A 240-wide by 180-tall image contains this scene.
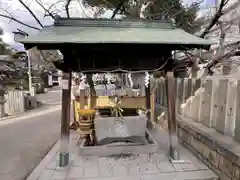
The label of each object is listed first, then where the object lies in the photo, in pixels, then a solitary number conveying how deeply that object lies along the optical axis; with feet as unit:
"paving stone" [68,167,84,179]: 9.94
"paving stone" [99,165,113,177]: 10.11
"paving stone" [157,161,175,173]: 10.42
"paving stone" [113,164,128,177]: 10.14
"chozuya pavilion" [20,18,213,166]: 10.02
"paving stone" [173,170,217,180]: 9.67
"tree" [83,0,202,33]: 20.70
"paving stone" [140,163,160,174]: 10.39
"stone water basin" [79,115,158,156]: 12.00
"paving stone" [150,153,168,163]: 11.51
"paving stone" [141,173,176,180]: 9.74
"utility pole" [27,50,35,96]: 41.48
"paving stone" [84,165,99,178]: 10.07
